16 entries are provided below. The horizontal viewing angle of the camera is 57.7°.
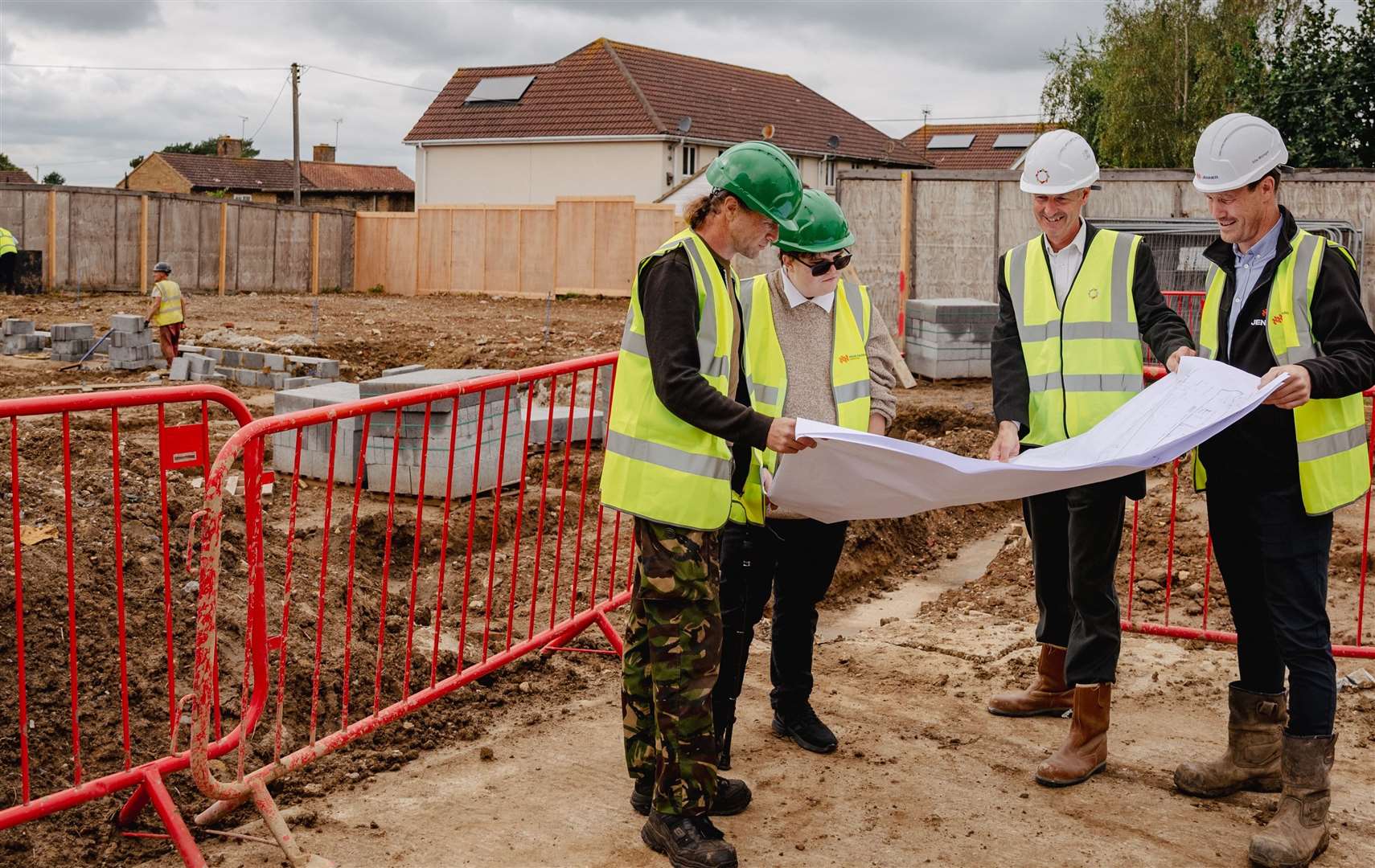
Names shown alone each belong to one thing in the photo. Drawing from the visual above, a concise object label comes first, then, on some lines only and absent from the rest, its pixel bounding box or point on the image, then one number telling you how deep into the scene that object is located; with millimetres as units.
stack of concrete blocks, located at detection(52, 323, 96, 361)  15969
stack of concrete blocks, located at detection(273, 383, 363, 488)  8742
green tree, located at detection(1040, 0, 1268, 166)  33812
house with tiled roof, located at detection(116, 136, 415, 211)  55969
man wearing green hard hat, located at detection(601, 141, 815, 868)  3375
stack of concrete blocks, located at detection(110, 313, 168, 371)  15781
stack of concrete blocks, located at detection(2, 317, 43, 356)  17109
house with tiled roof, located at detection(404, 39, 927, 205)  36062
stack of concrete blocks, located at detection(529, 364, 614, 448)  9703
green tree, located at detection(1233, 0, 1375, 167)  22781
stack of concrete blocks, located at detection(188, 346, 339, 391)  14602
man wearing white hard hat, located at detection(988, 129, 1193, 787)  4191
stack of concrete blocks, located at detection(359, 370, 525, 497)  8281
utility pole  42188
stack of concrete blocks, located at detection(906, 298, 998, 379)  13781
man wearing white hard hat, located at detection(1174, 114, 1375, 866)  3707
